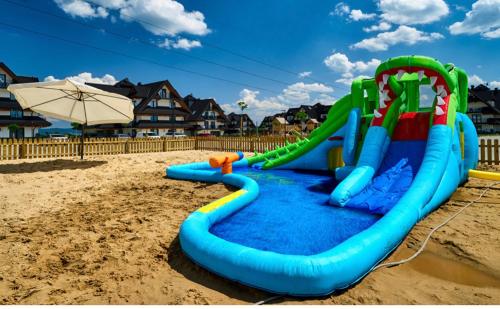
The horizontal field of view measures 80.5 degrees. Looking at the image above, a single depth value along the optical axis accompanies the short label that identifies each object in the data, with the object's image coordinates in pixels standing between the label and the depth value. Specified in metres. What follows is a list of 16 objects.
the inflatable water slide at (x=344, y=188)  3.13
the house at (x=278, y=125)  68.50
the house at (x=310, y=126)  51.43
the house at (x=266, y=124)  82.78
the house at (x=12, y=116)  33.47
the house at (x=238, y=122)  80.90
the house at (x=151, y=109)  42.12
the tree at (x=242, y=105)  70.04
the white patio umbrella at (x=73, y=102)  11.37
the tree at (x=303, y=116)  67.79
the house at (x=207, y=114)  57.53
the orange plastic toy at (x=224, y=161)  8.30
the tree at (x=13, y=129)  33.41
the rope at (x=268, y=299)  2.88
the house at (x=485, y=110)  52.56
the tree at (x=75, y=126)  45.70
